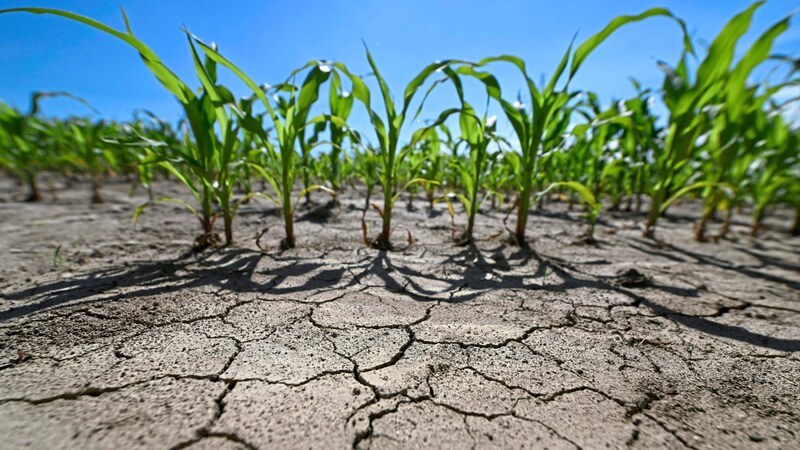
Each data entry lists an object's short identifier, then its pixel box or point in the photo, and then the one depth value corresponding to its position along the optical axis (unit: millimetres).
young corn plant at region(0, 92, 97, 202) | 2637
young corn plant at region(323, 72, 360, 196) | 1927
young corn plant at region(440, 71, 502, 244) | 1629
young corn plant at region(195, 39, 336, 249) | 1306
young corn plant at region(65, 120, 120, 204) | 2725
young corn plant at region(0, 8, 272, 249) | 1216
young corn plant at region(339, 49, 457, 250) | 1454
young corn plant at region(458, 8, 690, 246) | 1347
